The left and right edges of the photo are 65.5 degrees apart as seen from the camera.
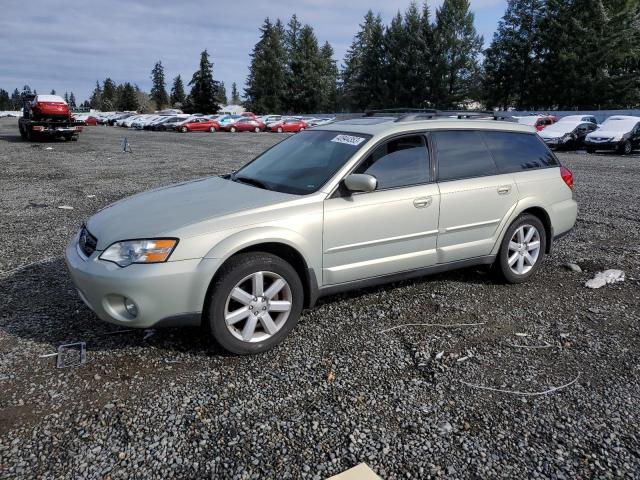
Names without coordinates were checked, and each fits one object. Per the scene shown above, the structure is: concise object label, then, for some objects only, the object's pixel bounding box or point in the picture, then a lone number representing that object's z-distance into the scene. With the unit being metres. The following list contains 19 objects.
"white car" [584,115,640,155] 21.33
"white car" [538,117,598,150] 23.64
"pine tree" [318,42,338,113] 72.94
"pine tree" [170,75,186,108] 108.96
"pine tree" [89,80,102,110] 134.19
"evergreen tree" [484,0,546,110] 56.47
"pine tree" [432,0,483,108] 59.69
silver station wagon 3.29
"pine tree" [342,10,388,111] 63.76
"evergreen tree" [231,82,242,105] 177.38
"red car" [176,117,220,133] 41.53
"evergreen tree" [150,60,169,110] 115.88
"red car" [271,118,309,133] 44.24
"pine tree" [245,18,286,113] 77.00
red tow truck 22.64
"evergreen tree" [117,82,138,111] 105.69
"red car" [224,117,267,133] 43.41
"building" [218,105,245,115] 88.51
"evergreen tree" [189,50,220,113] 73.21
